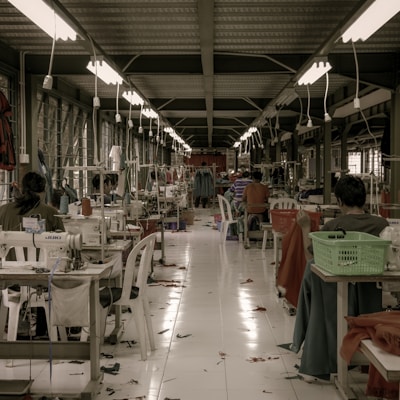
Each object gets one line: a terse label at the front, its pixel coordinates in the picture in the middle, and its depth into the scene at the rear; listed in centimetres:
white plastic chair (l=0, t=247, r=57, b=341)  414
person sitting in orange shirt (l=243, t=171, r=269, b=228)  1006
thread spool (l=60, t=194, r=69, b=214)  491
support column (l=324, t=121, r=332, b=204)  1232
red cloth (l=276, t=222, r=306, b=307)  484
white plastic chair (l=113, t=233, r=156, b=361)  411
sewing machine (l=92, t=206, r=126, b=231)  546
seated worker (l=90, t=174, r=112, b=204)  730
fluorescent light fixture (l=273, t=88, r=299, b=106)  876
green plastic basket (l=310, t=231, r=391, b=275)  315
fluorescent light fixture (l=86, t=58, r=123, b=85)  600
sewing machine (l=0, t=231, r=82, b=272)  352
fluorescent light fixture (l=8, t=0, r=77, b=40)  411
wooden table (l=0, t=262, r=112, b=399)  344
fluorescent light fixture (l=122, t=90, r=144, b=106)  827
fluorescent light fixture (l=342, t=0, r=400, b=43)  407
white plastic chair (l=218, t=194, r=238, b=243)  1054
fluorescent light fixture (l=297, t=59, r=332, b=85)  612
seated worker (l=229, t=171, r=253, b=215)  1125
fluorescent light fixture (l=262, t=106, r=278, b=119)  1115
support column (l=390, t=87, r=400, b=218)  755
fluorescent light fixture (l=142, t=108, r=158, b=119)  1066
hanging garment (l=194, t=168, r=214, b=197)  1902
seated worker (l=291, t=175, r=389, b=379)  348
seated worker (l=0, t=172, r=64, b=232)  419
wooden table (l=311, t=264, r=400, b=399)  318
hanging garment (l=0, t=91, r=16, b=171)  603
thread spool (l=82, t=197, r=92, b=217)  489
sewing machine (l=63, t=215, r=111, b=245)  466
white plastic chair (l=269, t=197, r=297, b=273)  966
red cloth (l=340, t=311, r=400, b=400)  250
